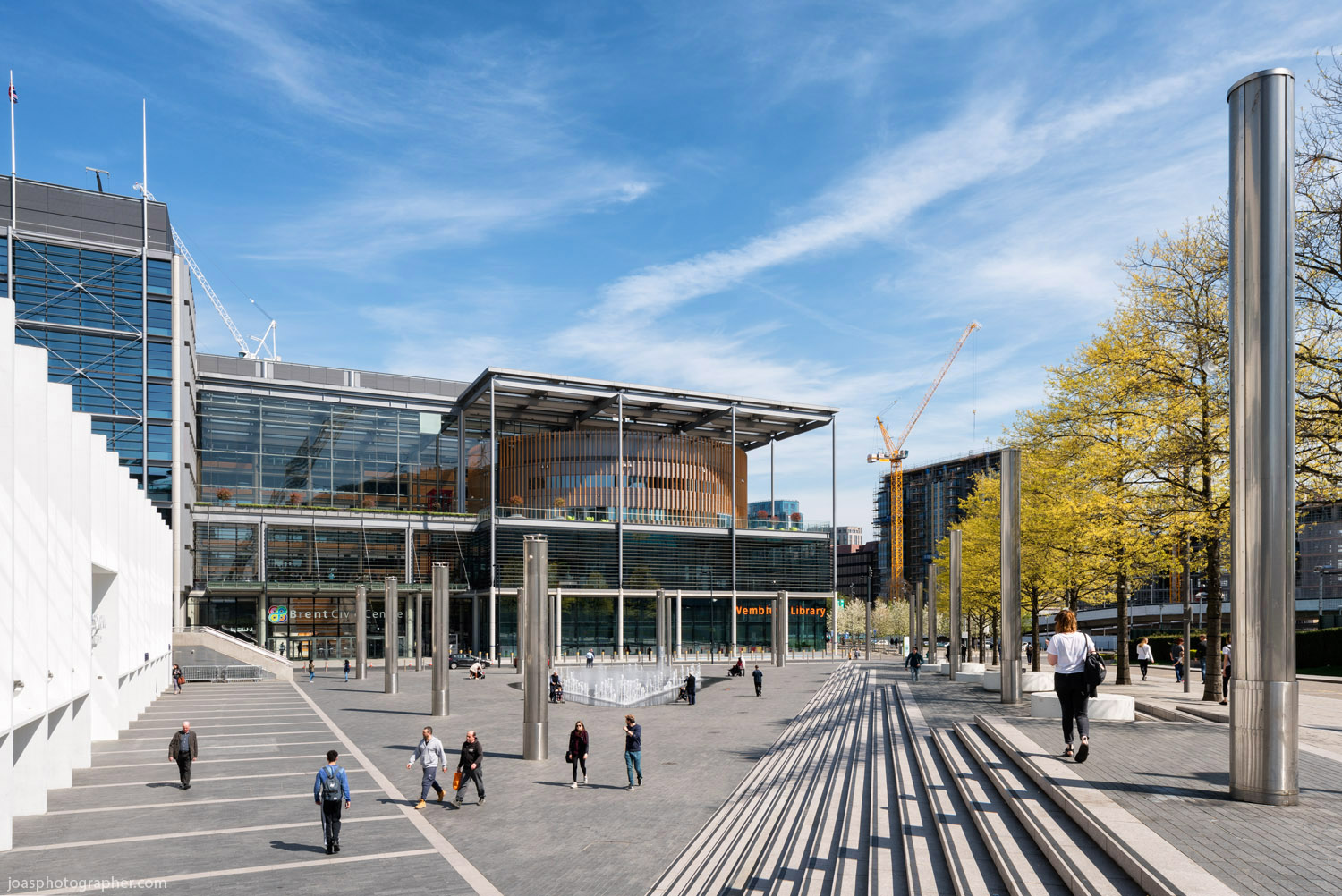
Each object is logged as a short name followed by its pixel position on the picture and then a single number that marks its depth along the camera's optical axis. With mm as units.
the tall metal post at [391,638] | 41281
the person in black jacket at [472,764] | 16953
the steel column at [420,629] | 60803
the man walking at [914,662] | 44969
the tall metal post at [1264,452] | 8797
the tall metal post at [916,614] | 66788
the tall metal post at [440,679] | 30094
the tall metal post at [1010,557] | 23531
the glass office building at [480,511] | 67188
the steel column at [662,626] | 62375
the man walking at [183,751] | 18812
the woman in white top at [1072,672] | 11391
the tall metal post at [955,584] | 36219
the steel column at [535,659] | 21969
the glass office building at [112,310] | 54469
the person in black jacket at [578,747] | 18484
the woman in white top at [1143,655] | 36625
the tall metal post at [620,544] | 70938
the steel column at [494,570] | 66625
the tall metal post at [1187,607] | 26047
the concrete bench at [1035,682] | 24438
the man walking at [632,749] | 18297
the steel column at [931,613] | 51841
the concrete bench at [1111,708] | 16625
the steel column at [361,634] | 49781
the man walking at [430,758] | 17047
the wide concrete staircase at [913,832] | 8359
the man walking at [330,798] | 13578
